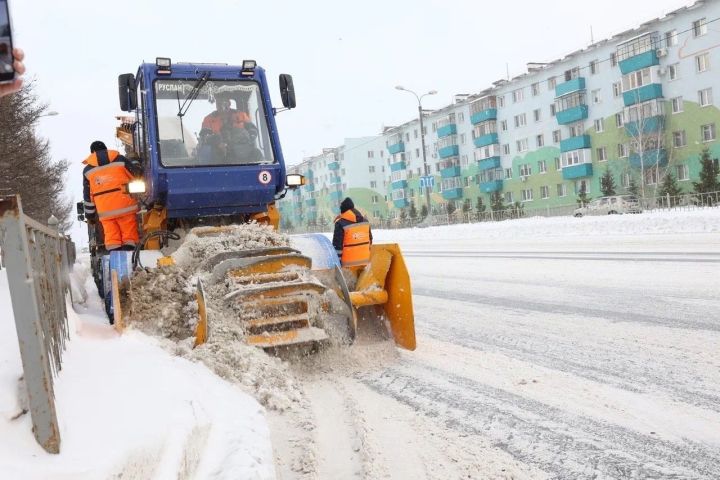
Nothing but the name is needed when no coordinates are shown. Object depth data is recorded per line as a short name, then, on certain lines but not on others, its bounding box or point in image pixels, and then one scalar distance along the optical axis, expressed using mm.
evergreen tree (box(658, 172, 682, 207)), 32844
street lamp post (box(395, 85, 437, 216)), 33941
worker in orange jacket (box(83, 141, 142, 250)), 6176
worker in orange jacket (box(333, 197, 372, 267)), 6646
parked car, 33469
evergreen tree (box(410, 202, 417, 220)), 53719
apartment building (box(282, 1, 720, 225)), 34969
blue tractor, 4977
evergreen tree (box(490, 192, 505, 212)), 44719
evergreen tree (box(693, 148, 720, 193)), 30922
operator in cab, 5988
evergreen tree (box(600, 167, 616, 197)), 37938
